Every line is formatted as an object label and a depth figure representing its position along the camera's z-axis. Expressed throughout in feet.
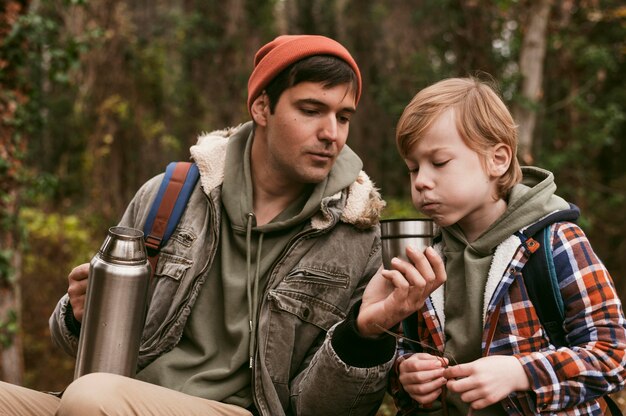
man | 9.20
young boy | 7.10
